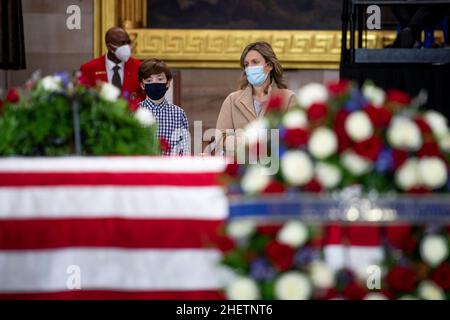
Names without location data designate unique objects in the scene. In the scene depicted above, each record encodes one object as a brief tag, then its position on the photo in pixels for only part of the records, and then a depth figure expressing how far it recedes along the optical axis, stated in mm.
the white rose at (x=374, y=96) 7801
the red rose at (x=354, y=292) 7605
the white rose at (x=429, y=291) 7582
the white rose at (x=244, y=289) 7535
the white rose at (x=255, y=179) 7590
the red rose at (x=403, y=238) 7660
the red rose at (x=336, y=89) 7840
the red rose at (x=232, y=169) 8197
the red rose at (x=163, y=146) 11234
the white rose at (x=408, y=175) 7477
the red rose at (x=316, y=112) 7605
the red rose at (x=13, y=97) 9477
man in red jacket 19375
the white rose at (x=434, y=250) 7535
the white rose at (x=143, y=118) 9765
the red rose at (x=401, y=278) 7543
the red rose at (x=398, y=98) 7880
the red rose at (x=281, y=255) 7441
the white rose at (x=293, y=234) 7437
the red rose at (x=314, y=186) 7527
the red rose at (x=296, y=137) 7520
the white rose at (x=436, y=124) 7738
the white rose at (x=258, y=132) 7898
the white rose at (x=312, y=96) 7773
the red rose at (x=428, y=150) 7562
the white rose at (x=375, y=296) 7676
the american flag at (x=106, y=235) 8281
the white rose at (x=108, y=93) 9557
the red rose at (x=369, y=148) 7395
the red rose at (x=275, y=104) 7992
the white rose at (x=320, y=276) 7523
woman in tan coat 15062
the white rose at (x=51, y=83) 9508
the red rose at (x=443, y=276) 7598
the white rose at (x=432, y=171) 7480
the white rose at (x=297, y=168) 7441
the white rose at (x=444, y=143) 7687
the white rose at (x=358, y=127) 7434
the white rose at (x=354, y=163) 7441
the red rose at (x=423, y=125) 7642
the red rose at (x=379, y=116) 7551
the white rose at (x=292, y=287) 7437
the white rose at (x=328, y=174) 7461
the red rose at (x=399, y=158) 7496
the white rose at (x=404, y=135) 7492
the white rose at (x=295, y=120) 7617
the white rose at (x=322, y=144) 7414
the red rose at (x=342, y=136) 7488
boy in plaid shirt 16859
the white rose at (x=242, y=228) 7621
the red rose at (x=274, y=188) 7543
